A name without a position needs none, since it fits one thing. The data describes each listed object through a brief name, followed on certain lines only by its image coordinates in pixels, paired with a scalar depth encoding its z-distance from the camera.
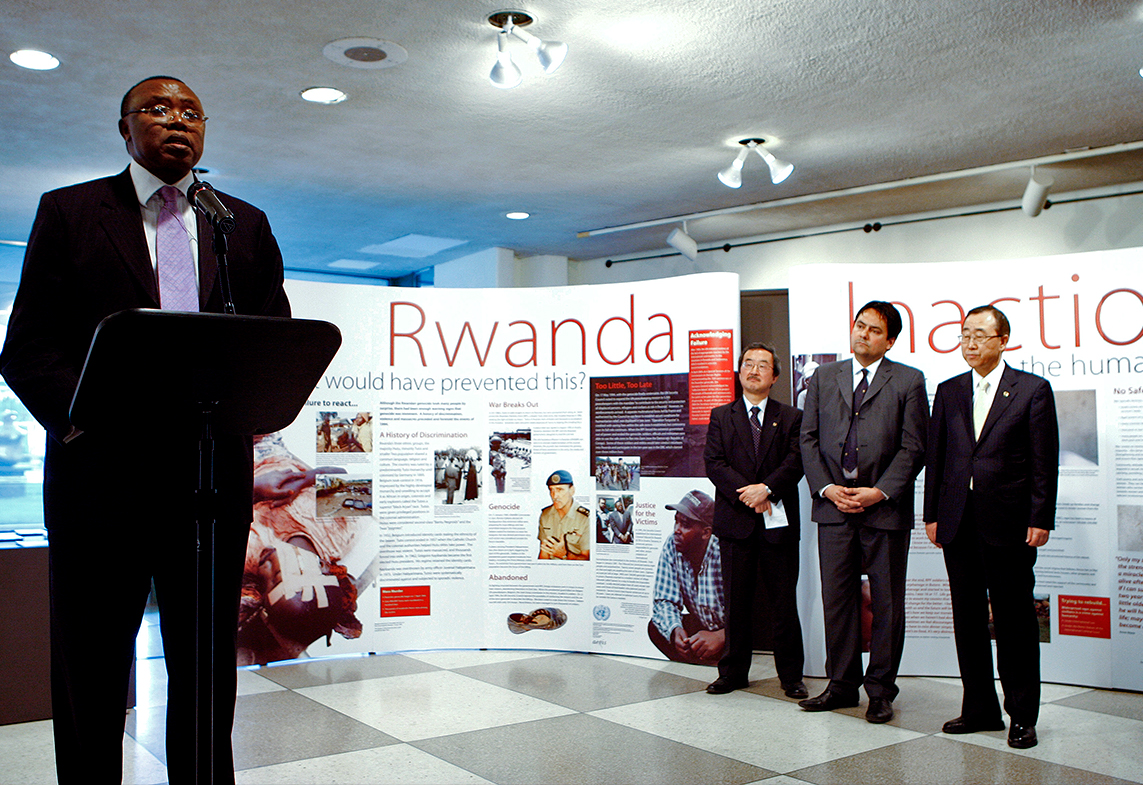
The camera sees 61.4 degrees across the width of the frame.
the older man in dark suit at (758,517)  4.50
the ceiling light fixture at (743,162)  6.12
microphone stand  1.66
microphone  1.62
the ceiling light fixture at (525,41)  4.28
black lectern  1.51
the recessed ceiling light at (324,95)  5.13
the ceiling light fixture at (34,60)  4.56
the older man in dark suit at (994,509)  3.73
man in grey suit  4.08
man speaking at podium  1.75
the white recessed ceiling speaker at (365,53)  4.54
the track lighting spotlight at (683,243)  8.29
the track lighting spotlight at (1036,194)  6.48
